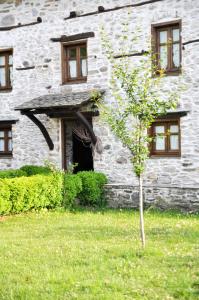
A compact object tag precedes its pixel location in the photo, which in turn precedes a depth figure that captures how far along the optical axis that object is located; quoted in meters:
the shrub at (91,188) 15.34
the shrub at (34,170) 16.18
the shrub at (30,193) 13.10
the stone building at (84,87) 14.58
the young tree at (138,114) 9.15
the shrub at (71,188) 14.86
